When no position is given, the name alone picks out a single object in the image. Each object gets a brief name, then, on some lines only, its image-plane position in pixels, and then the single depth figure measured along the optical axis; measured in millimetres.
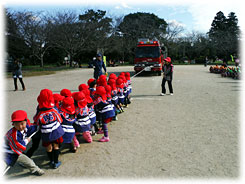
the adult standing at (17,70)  12159
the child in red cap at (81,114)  4234
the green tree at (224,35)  47984
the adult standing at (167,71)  9680
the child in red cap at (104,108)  4715
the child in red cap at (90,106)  4618
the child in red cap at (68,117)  3861
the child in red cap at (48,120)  3484
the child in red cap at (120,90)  6438
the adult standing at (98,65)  10406
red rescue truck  18312
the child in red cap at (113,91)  5863
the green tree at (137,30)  51875
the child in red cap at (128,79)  7923
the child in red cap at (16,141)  3168
